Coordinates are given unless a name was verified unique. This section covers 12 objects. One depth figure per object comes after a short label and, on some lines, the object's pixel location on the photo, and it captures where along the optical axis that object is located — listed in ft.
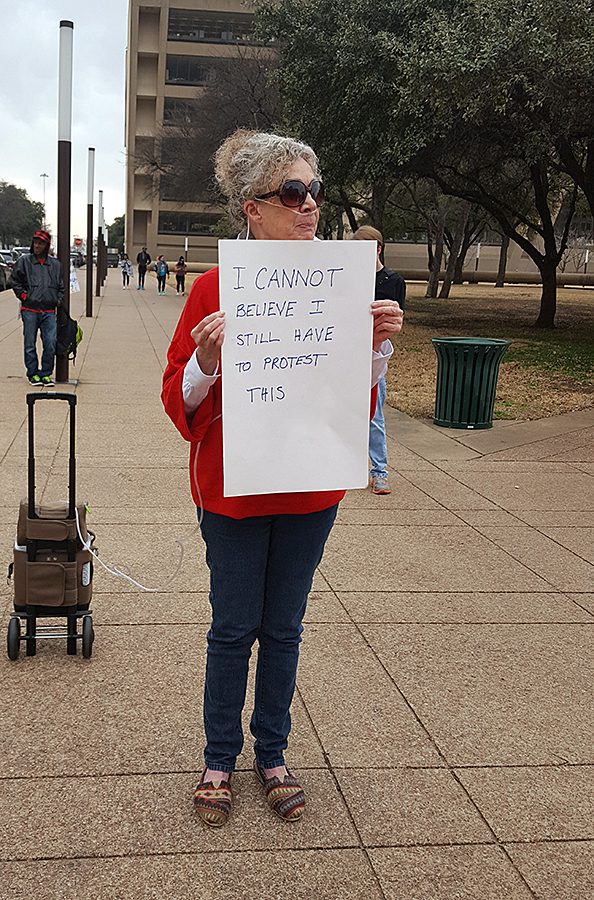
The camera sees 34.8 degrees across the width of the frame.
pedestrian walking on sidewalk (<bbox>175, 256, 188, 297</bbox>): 134.03
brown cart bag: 13.25
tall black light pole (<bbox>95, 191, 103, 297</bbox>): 110.52
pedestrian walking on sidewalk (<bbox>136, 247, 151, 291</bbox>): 139.09
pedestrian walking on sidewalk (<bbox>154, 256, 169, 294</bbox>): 128.77
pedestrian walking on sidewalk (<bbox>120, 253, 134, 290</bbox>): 149.28
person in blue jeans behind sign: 23.75
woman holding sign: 9.02
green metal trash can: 32.48
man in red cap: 37.45
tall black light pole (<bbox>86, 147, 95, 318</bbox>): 80.59
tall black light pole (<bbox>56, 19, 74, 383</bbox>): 37.70
